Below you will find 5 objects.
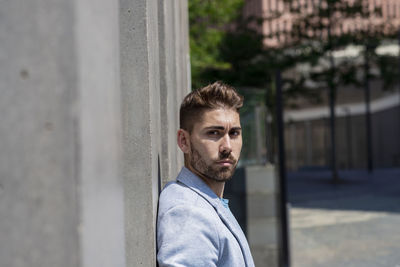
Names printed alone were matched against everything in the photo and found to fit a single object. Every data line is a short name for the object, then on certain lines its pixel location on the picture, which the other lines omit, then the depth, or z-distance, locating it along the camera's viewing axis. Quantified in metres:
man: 1.70
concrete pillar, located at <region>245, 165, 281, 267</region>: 7.41
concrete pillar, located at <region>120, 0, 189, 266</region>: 1.60
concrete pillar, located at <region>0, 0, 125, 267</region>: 0.91
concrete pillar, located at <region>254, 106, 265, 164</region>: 8.42
